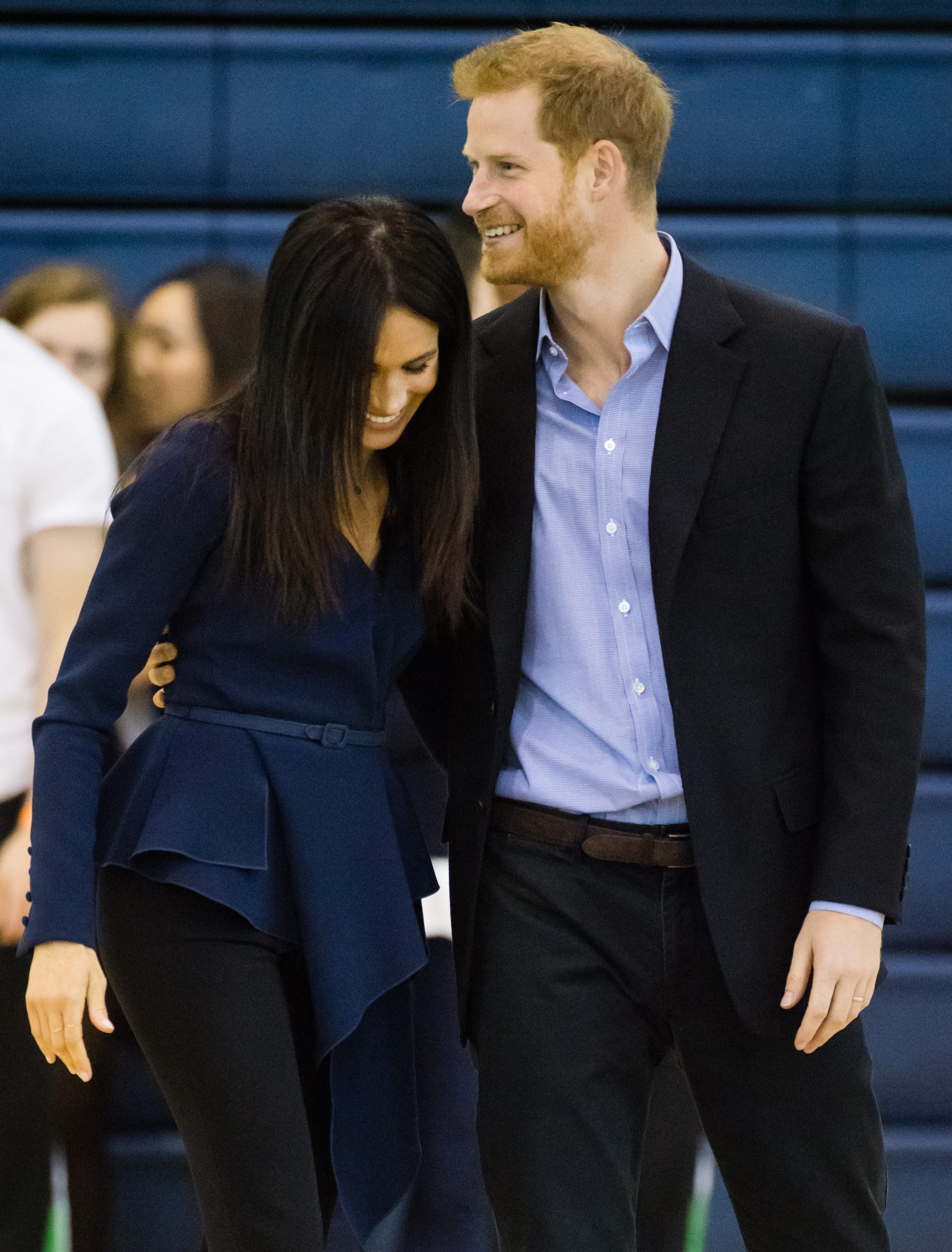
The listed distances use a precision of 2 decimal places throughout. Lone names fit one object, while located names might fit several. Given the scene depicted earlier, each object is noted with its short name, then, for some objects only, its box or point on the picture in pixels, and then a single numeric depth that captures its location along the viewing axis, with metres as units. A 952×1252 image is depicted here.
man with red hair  11.59
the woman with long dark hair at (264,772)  11.49
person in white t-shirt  12.17
